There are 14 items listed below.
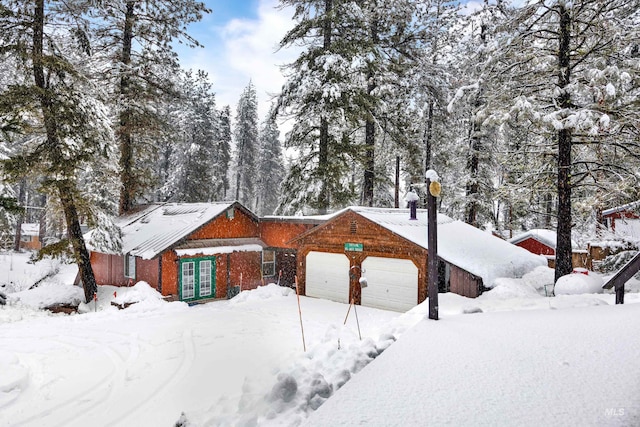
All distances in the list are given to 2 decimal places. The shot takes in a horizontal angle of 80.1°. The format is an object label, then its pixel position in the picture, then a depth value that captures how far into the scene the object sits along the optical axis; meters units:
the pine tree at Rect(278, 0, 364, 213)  18.39
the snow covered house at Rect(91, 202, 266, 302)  16.78
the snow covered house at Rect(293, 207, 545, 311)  13.89
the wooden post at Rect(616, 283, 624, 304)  7.73
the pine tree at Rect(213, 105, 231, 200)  35.78
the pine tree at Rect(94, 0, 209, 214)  17.86
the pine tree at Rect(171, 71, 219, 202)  30.28
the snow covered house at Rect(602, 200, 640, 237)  16.83
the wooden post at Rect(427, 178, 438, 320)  7.17
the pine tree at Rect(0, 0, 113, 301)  13.30
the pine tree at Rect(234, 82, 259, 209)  40.44
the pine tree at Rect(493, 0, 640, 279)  9.91
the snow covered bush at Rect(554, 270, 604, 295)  9.78
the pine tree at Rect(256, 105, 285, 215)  44.03
